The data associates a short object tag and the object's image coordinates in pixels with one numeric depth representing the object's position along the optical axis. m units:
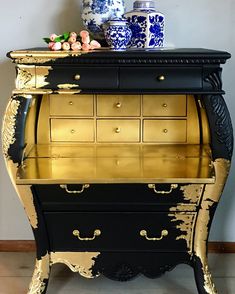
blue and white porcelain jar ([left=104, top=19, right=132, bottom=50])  1.97
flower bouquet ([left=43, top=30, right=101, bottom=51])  1.98
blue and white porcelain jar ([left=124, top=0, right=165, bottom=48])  2.06
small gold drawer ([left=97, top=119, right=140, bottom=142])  2.22
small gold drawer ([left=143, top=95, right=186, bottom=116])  2.20
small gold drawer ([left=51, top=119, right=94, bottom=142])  2.22
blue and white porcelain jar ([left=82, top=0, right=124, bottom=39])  2.11
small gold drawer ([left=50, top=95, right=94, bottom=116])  2.21
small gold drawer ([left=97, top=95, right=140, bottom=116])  2.21
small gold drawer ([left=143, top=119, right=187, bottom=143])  2.21
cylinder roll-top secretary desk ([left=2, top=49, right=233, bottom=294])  1.85
